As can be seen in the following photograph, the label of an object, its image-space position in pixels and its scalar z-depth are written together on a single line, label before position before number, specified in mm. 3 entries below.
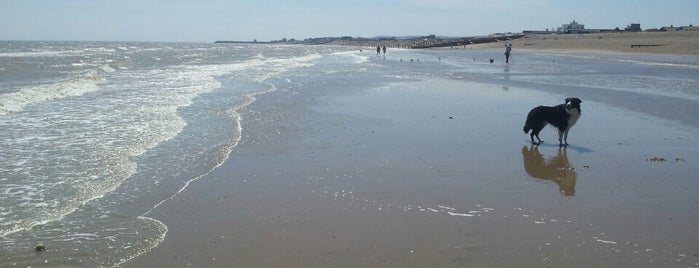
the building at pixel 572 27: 163400
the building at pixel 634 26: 137900
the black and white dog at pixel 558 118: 10312
